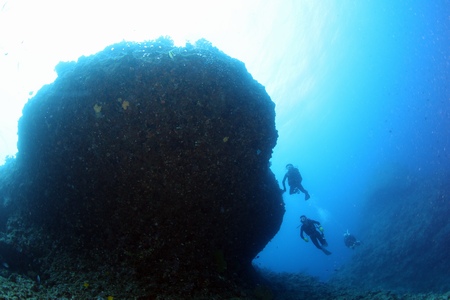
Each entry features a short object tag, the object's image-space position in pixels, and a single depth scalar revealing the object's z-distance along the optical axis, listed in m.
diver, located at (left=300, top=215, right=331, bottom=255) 16.33
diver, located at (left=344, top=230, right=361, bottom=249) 20.71
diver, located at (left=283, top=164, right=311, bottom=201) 15.71
